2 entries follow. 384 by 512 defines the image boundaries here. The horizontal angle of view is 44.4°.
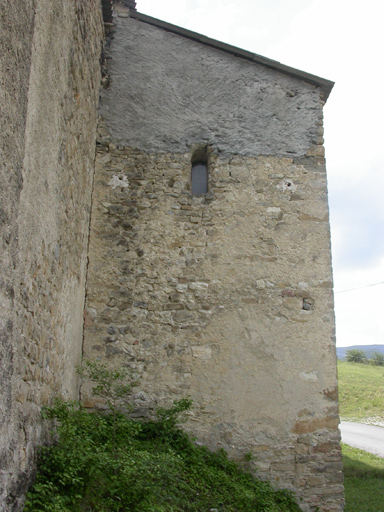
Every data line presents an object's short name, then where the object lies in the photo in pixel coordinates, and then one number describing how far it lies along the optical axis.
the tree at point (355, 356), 35.25
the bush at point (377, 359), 34.69
